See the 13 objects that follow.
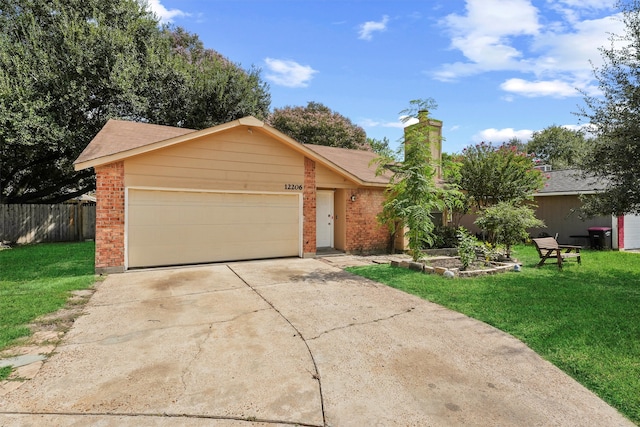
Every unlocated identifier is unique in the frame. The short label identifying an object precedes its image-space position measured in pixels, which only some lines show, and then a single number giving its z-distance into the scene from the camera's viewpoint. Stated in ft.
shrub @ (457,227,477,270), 27.02
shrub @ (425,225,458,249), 39.93
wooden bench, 28.99
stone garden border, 25.46
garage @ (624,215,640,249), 45.55
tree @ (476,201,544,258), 30.86
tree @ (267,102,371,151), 84.99
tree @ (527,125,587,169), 124.06
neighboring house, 44.88
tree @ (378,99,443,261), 27.14
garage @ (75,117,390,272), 26.35
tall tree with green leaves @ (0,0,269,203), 46.24
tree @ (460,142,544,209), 43.70
